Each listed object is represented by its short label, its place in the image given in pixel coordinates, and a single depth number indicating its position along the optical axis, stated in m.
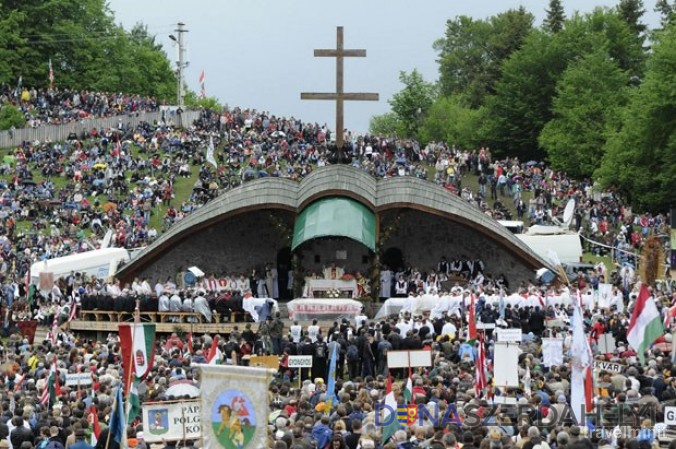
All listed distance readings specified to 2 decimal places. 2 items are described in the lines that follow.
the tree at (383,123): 155.88
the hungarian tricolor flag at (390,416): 23.44
